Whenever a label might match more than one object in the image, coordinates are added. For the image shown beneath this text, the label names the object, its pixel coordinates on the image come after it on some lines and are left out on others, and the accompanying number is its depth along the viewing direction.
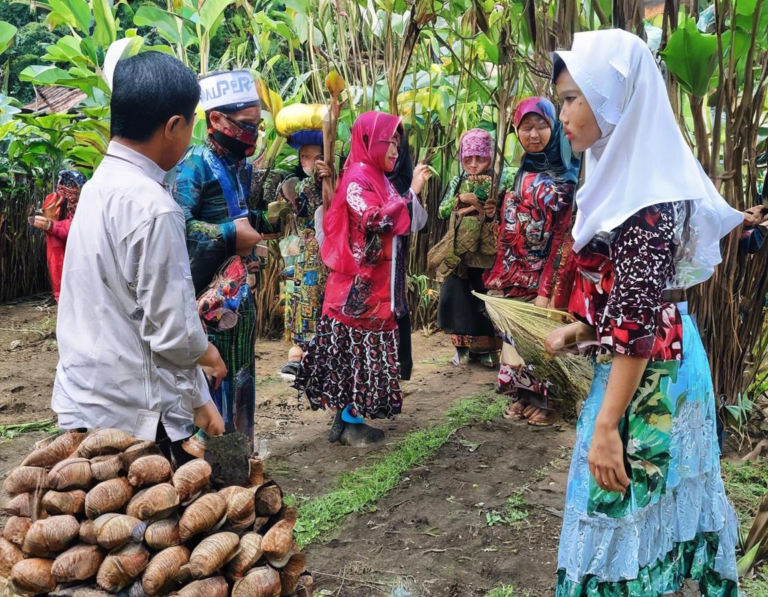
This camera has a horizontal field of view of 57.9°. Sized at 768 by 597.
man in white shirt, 1.48
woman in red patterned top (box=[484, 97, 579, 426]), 3.84
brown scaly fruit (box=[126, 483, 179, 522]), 1.23
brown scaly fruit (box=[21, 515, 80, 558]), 1.20
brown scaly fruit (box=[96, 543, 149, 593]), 1.18
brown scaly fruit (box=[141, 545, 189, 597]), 1.17
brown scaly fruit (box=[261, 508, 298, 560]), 1.27
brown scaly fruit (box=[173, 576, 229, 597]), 1.17
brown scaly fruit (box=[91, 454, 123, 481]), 1.27
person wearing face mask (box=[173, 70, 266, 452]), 2.66
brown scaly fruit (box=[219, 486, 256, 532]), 1.29
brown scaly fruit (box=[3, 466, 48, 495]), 1.30
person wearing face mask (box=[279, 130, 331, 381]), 4.30
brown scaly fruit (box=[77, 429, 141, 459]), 1.32
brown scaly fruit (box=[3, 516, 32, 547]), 1.27
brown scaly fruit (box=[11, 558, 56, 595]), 1.18
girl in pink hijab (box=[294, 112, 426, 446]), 3.61
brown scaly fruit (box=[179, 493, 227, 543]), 1.24
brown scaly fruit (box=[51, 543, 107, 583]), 1.19
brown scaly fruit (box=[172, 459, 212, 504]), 1.27
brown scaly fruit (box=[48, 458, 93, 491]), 1.26
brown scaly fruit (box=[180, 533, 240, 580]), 1.19
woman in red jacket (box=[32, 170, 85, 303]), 5.70
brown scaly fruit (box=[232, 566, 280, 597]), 1.21
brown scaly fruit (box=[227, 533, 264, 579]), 1.24
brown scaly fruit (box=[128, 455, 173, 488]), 1.27
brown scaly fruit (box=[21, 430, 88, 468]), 1.33
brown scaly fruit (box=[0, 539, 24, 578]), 1.25
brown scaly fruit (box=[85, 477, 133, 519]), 1.23
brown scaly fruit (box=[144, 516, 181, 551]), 1.22
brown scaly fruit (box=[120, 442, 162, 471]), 1.30
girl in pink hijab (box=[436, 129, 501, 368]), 4.72
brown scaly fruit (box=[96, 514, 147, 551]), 1.20
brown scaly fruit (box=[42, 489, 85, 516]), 1.24
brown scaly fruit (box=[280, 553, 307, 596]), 1.32
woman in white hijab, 1.55
